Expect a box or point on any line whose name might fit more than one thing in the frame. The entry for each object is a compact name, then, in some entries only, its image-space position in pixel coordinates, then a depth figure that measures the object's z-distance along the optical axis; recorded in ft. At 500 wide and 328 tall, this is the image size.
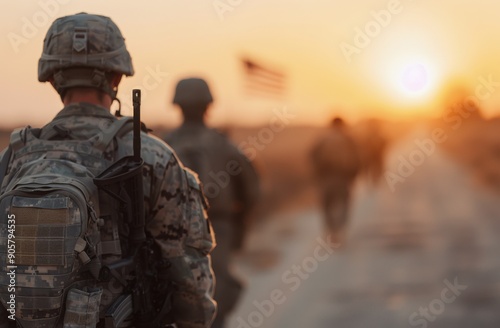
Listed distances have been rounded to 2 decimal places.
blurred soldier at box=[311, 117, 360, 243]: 47.55
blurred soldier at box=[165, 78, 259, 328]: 23.95
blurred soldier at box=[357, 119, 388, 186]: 86.28
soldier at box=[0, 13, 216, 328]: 12.27
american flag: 71.31
